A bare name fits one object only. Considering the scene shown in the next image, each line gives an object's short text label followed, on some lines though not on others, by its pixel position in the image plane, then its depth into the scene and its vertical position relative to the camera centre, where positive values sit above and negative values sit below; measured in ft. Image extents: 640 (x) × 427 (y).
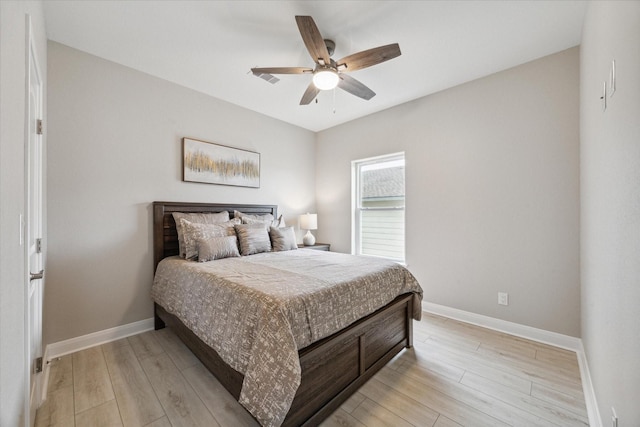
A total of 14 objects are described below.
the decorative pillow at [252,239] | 9.48 -1.00
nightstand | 13.00 -1.75
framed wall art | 9.97 +2.06
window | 11.95 +0.33
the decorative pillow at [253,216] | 10.76 -0.16
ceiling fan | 5.74 +3.90
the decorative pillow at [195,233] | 8.50 -0.73
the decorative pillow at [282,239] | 10.59 -1.11
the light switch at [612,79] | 4.00 +2.19
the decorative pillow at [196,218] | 8.77 -0.23
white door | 4.92 -0.41
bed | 4.60 -3.16
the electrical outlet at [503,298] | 8.67 -2.90
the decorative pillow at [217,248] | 8.26 -1.20
